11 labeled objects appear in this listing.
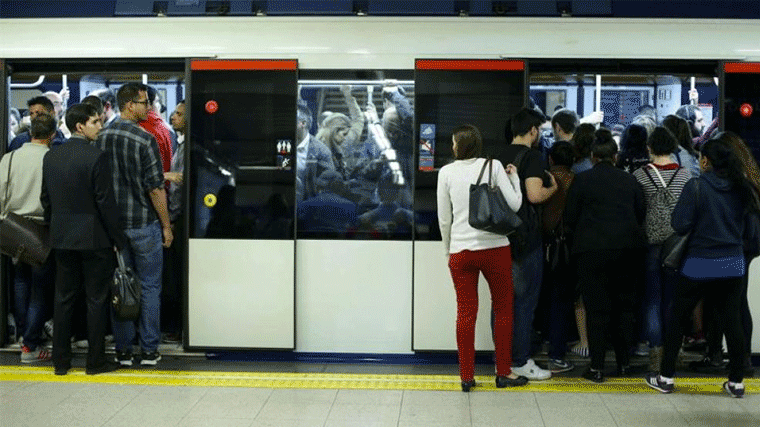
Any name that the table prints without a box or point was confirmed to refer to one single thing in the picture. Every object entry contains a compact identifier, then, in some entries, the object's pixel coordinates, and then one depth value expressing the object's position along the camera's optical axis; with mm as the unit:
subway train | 6426
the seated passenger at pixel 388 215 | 6465
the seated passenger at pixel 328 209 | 6492
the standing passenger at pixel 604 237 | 5965
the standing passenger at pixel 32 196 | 6512
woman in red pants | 5711
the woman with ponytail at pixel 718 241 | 5590
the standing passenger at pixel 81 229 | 6094
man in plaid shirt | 6305
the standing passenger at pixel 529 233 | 5941
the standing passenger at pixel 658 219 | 6133
